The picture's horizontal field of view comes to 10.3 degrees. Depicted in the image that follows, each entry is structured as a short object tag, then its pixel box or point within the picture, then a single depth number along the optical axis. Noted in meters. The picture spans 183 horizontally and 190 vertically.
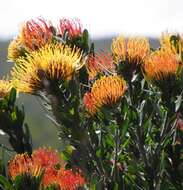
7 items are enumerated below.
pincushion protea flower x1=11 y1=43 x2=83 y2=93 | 5.26
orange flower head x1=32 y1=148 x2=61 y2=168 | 5.97
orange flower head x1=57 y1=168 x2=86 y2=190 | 5.04
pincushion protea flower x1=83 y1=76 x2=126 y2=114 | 5.32
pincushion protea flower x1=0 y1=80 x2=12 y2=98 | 6.27
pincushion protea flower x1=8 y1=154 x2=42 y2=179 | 4.88
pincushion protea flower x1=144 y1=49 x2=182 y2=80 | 5.38
